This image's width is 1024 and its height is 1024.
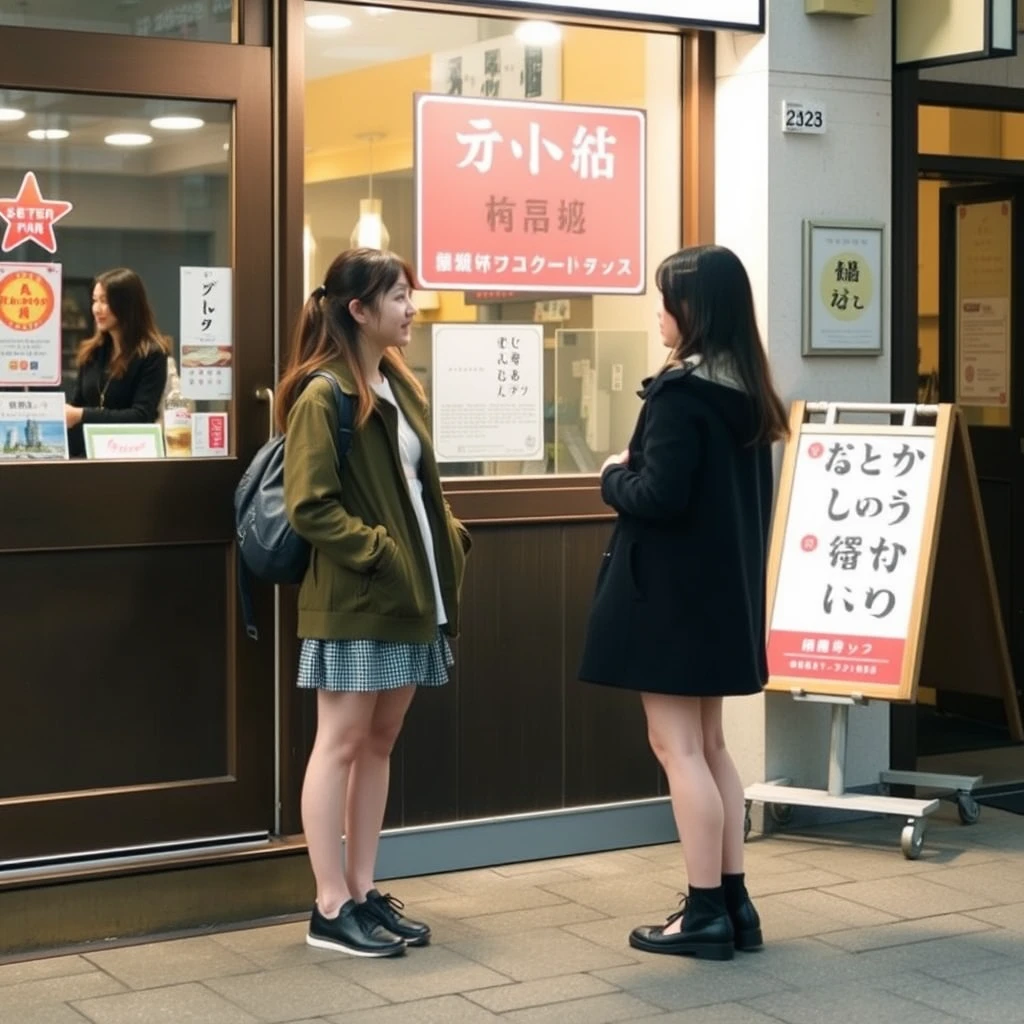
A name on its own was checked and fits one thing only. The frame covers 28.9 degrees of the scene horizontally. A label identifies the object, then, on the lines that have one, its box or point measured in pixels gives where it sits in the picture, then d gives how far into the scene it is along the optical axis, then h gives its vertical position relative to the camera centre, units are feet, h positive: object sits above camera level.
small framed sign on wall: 21.44 +1.30
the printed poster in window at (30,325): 17.12 +0.72
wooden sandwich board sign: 20.76 -1.58
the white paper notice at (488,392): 20.04 +0.16
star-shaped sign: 17.12 +1.66
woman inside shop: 17.54 +0.41
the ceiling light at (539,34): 20.31 +3.84
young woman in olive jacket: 16.29 -1.34
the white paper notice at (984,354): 27.48 +0.75
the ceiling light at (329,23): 19.03 +3.70
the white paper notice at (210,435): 18.22 -0.25
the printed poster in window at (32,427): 17.17 -0.16
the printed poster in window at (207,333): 18.13 +0.69
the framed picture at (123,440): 17.61 -0.29
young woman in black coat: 16.38 -1.15
